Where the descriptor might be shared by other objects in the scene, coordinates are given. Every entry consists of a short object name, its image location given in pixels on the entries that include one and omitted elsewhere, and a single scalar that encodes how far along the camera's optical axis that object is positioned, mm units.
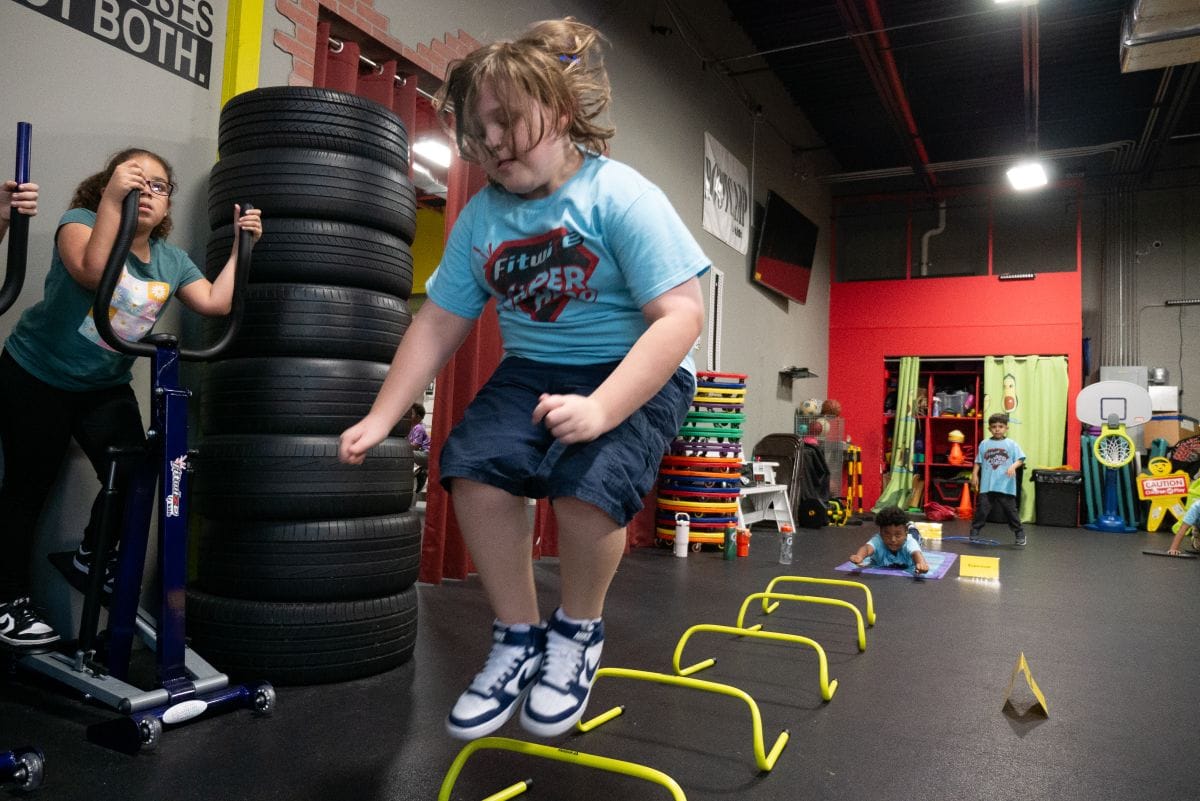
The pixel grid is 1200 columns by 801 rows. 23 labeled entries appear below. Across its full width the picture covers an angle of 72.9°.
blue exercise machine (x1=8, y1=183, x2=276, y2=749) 2033
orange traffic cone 9703
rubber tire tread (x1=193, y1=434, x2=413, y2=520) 2354
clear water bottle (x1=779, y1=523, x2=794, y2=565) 5410
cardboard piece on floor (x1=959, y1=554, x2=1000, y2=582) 4965
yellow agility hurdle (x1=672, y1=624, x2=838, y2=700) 2465
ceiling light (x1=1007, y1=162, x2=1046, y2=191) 8523
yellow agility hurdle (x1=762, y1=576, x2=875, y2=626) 3358
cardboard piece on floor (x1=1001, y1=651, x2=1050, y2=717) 2355
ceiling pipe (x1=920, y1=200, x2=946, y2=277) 11055
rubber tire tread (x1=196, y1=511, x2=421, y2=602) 2359
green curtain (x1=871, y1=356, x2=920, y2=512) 10062
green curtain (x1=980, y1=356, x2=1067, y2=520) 9594
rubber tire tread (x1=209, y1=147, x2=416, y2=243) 2500
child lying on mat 5145
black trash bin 8953
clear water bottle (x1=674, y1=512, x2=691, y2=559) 5613
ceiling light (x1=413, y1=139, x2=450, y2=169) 4758
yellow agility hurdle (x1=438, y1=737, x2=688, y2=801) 1508
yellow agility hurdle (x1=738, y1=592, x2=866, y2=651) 3054
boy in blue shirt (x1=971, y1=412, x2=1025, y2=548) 7211
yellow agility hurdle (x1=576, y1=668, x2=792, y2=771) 1896
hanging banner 7219
